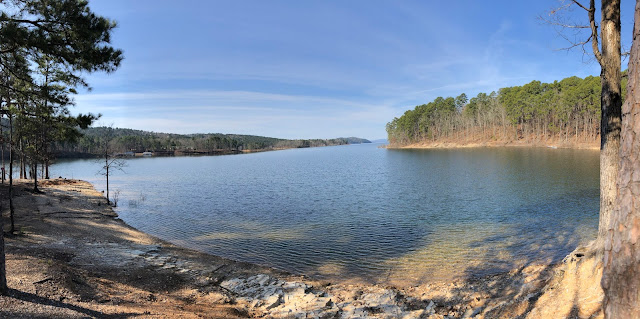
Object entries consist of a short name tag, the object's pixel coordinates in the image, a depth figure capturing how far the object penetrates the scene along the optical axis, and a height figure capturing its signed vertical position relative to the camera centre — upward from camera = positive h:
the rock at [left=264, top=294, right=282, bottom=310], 7.98 -3.95
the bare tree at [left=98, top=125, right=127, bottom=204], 26.14 +1.21
